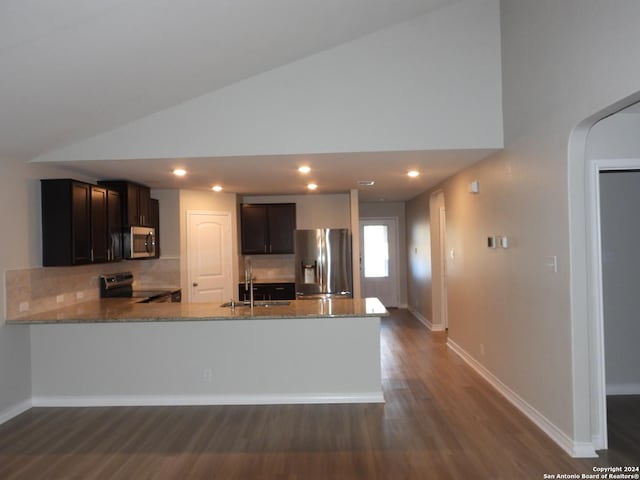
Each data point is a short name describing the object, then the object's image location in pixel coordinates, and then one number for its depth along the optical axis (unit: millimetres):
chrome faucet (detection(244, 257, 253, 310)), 4160
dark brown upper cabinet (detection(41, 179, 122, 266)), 4074
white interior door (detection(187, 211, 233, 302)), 6387
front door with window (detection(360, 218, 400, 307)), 9281
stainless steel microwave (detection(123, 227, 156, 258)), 5078
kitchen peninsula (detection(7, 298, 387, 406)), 3992
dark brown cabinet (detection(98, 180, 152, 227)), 5051
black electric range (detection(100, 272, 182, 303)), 5133
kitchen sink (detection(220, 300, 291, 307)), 4430
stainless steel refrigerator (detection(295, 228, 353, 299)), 6508
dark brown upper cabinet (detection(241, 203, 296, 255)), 7156
